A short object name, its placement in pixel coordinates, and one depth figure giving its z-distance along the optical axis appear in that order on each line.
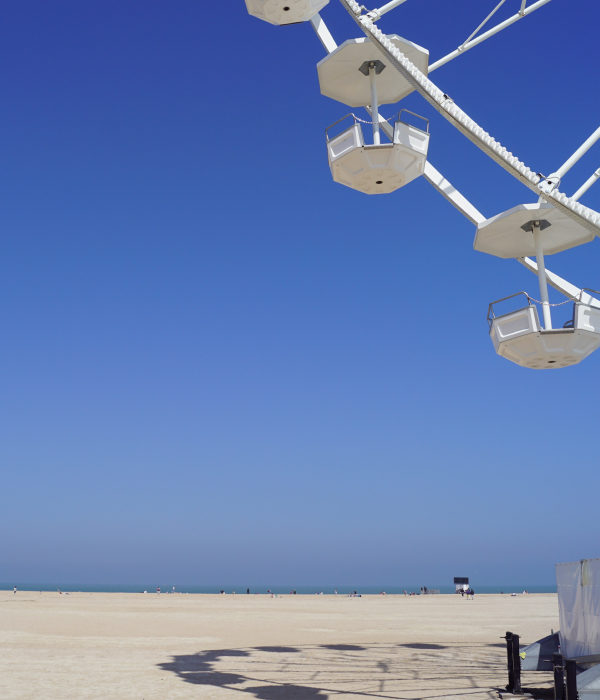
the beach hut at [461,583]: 84.50
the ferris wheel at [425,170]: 12.69
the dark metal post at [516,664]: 13.63
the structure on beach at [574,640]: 10.66
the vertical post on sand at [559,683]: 10.11
